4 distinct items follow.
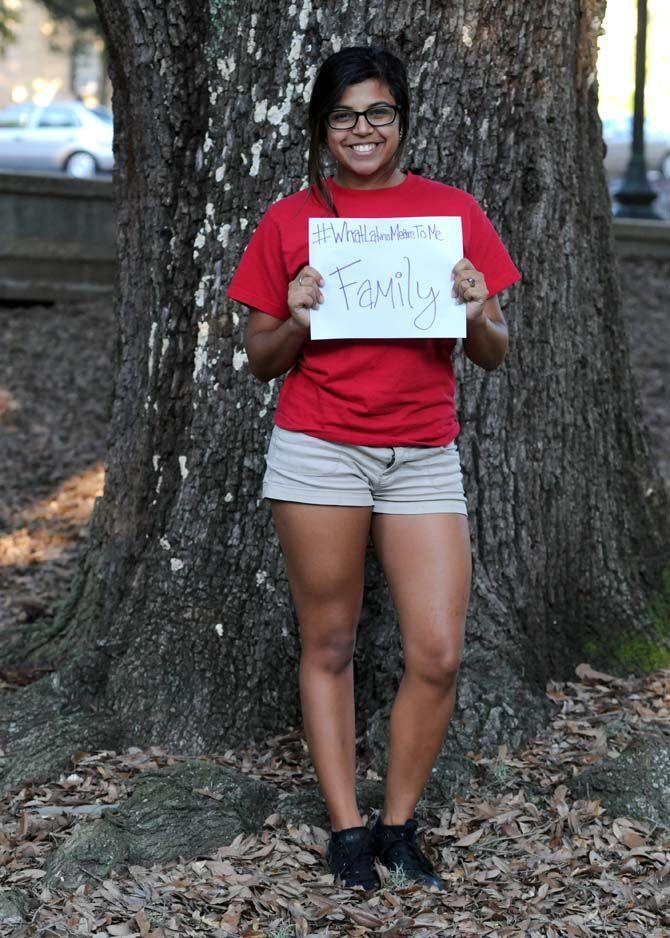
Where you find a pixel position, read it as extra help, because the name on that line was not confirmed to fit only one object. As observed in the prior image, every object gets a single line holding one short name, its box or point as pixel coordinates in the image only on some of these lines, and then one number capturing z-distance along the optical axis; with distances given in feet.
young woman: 18.43
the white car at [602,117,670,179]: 159.44
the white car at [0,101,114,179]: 145.06
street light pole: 82.04
